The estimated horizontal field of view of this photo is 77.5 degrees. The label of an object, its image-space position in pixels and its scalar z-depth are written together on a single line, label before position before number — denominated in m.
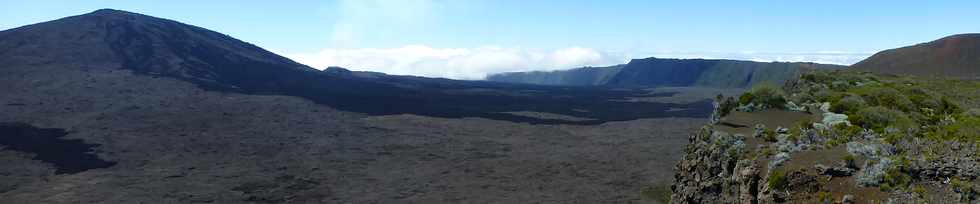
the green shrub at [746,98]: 19.27
